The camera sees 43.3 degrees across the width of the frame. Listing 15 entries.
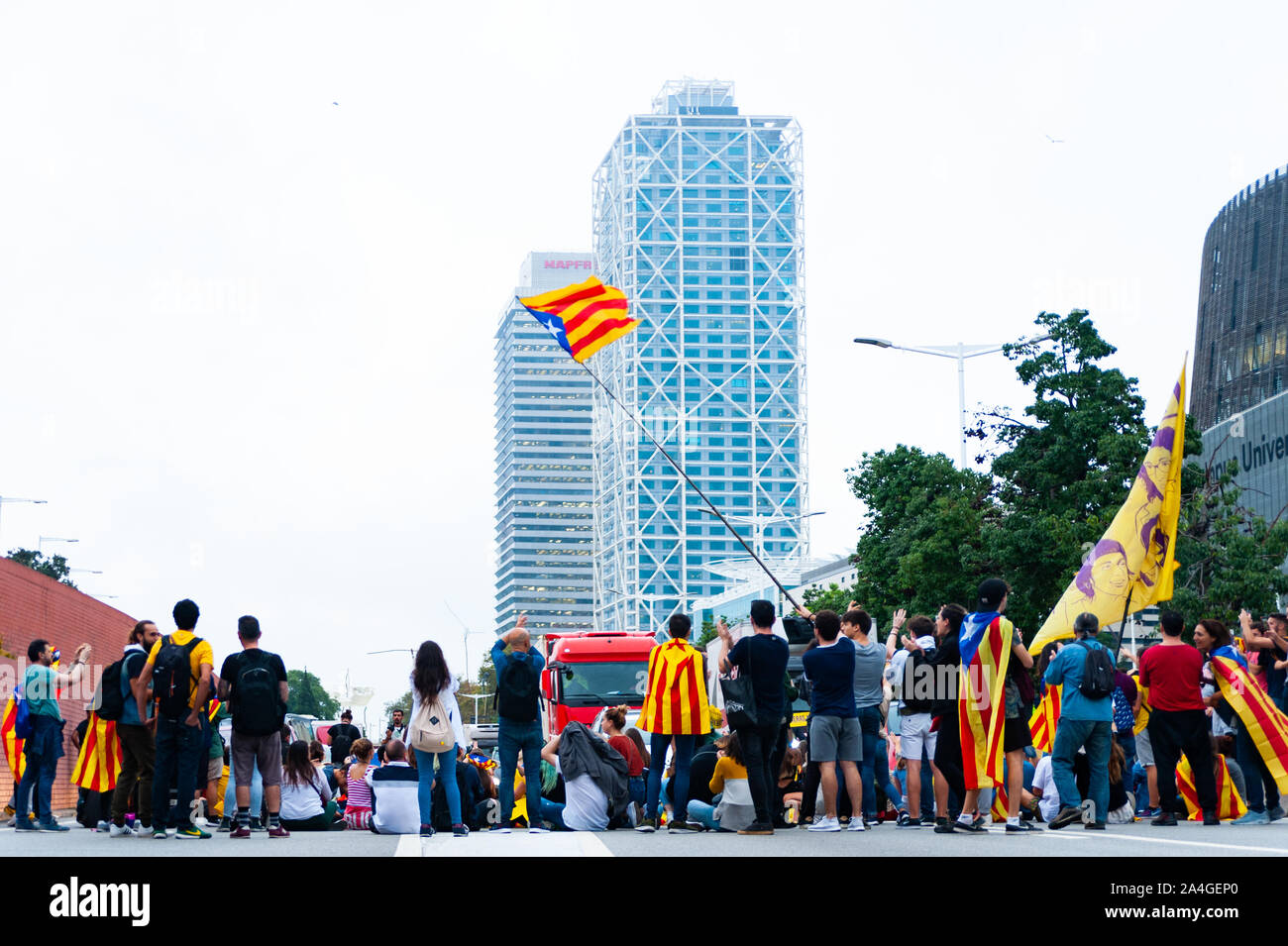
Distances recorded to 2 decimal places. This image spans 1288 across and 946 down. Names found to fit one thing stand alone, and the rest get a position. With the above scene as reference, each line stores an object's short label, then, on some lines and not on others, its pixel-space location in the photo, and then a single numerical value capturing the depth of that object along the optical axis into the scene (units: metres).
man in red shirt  14.10
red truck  26.23
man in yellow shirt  12.82
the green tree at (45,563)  90.44
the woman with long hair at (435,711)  12.95
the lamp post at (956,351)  42.62
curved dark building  82.44
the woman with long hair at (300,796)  15.23
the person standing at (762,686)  12.21
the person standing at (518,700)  14.14
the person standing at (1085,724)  12.66
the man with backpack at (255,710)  12.67
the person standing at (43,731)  14.93
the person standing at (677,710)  13.62
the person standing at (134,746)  13.45
